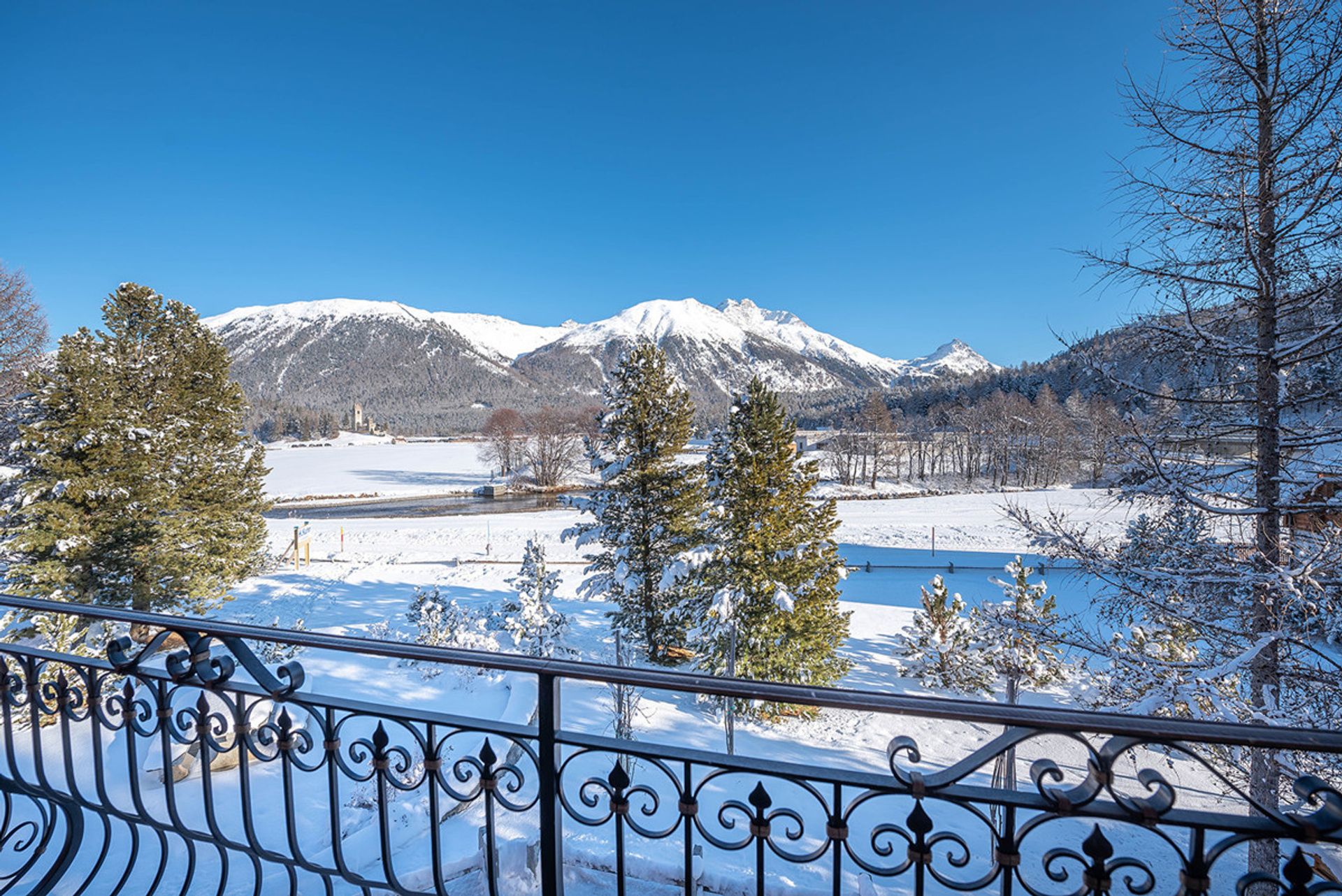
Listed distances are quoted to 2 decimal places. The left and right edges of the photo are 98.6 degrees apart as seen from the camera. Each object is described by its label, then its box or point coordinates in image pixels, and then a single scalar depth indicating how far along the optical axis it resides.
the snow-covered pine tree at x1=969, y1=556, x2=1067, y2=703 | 11.20
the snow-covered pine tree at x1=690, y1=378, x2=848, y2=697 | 12.01
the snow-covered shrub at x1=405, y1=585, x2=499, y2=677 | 13.46
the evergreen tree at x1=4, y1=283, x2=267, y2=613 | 11.38
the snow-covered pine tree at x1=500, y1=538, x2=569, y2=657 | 12.62
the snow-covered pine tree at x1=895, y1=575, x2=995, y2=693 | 13.68
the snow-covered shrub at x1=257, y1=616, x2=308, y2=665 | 11.21
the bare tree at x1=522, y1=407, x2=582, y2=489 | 52.69
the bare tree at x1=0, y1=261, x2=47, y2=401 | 13.04
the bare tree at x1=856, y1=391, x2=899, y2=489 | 49.72
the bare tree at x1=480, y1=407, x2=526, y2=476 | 55.78
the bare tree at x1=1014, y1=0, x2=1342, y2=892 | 4.91
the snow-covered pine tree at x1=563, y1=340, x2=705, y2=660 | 13.86
